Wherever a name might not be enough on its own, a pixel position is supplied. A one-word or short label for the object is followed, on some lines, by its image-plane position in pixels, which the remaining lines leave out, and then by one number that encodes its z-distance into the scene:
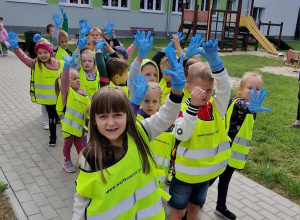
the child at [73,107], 3.72
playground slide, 18.48
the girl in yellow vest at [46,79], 4.62
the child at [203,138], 2.25
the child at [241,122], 2.80
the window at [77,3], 18.46
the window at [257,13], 26.67
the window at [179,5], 23.61
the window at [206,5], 24.81
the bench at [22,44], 12.94
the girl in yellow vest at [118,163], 1.67
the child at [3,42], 11.97
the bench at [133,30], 21.03
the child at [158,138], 2.87
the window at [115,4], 20.28
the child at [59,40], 5.31
